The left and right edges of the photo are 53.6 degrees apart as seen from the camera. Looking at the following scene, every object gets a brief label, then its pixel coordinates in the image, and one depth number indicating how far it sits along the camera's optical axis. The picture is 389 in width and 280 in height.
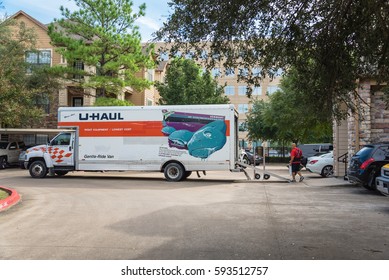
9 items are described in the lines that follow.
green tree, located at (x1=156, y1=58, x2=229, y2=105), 32.88
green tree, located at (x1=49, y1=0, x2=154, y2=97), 24.09
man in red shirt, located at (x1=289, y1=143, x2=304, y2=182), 17.09
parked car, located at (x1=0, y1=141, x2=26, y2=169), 25.66
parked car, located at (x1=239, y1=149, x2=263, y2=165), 34.16
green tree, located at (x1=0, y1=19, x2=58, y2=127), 25.80
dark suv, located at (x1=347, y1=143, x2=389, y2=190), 12.10
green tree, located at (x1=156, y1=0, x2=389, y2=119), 6.55
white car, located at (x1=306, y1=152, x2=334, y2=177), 20.12
